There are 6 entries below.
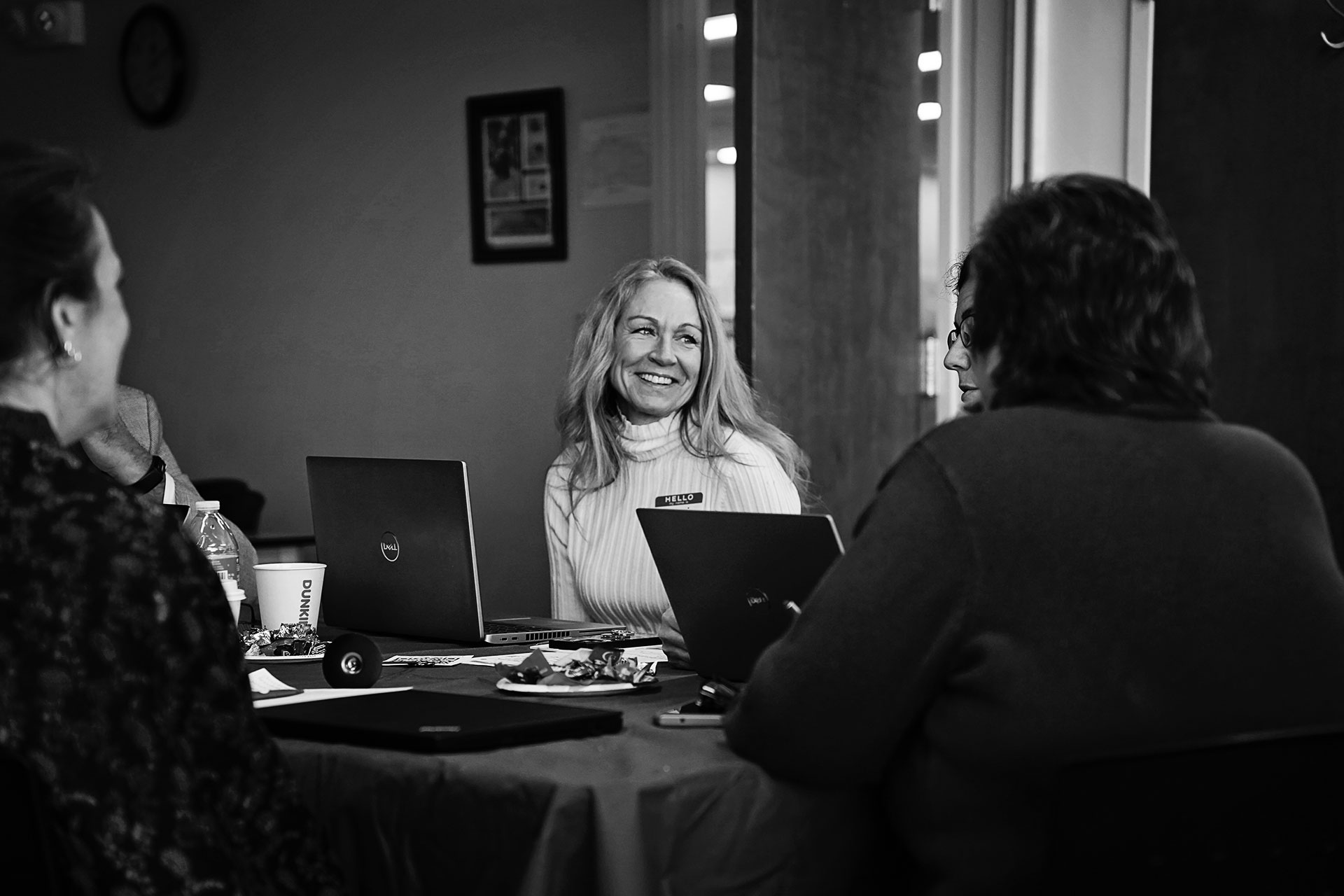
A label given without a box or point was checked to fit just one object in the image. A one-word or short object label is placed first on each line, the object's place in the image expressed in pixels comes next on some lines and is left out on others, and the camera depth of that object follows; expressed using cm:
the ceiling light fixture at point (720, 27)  435
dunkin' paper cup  228
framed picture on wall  466
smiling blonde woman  283
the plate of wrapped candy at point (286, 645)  212
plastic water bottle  236
